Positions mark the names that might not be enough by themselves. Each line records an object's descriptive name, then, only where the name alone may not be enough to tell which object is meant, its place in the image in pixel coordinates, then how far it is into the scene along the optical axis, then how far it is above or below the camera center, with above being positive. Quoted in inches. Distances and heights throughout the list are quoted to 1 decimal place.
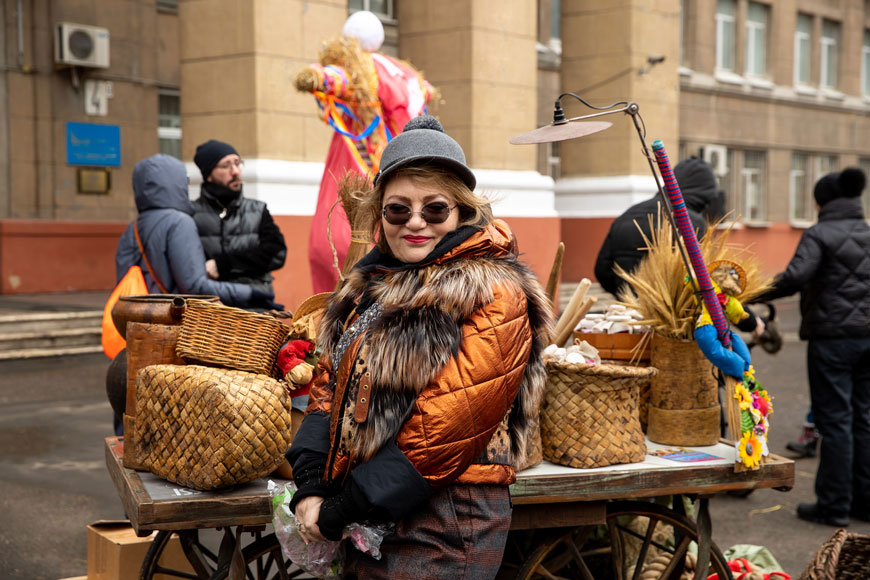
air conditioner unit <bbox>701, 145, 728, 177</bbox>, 890.1 +70.0
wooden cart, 110.6 -33.0
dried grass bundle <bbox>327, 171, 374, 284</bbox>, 132.0 +3.3
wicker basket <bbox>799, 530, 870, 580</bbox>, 142.3 -46.9
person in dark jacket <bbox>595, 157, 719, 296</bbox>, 211.8 +3.0
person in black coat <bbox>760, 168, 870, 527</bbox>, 212.8 -23.5
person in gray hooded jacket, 181.8 +0.6
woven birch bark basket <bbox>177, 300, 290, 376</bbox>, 120.8 -13.0
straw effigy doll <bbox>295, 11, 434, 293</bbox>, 190.9 +26.9
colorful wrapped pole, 121.7 -1.2
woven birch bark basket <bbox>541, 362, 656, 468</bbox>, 123.5 -22.9
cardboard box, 137.2 -45.1
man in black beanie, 193.8 +1.4
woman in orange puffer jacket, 88.0 -14.0
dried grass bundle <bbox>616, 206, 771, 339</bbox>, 136.3 -7.0
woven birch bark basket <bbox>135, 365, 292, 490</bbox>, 111.5 -22.3
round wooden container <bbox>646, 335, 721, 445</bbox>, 136.6 -22.8
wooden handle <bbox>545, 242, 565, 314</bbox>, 139.2 -5.7
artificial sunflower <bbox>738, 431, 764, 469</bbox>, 125.6 -27.7
